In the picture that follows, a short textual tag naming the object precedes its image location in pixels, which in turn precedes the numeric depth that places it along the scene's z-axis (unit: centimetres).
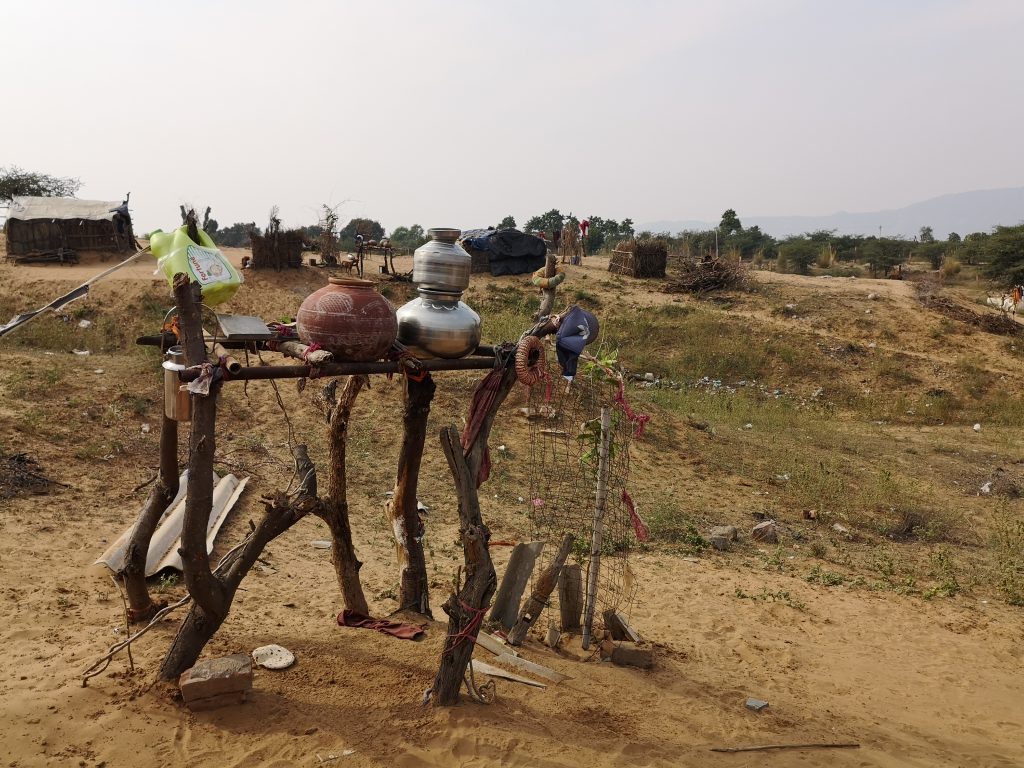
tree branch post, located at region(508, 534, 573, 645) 481
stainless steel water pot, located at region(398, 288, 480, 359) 386
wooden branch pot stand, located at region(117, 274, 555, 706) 336
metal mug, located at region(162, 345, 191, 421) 324
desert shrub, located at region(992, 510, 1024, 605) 639
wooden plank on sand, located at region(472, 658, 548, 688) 422
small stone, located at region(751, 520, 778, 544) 749
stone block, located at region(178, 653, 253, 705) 356
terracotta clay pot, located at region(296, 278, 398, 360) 348
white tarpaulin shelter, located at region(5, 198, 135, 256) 1864
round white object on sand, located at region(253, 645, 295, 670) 410
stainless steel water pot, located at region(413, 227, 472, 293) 392
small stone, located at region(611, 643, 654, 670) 469
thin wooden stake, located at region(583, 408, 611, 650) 466
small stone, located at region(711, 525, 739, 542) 739
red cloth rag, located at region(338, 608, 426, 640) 451
